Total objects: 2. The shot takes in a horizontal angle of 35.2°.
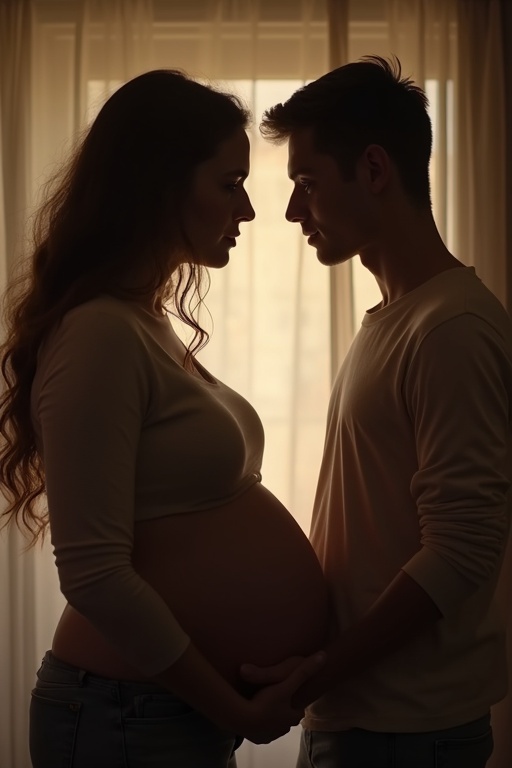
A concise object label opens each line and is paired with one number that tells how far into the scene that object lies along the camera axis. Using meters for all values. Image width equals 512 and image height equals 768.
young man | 1.17
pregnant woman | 1.03
